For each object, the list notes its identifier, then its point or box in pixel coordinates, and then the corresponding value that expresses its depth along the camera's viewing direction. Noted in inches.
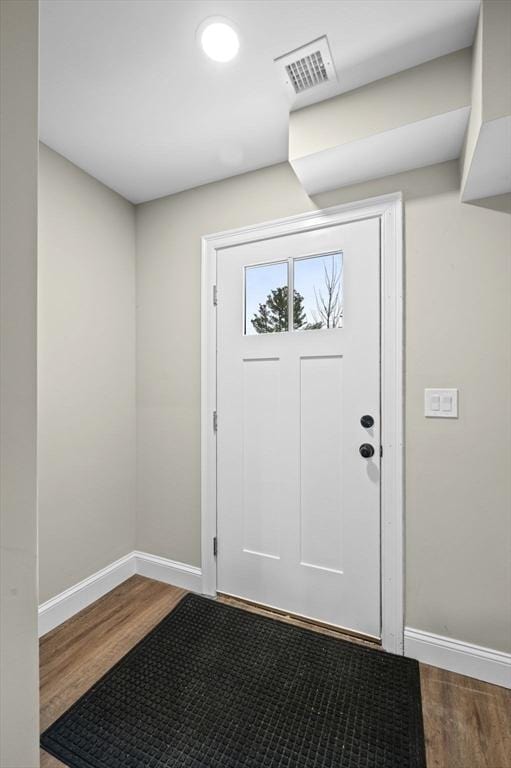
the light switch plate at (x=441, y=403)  64.1
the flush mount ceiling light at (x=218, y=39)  49.4
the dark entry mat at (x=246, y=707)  49.3
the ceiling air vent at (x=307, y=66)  52.6
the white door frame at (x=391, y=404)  67.7
